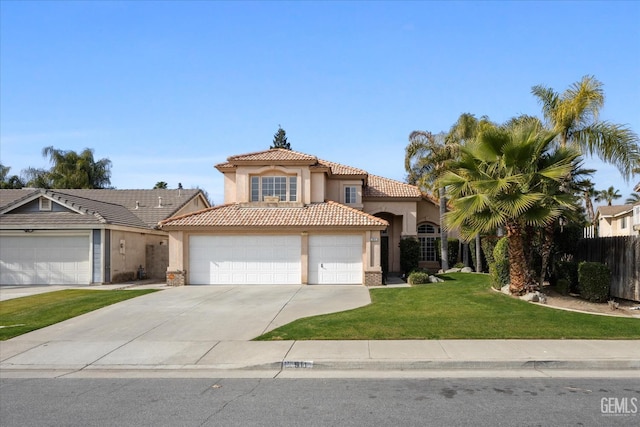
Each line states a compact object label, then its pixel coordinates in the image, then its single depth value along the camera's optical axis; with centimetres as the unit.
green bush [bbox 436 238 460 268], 2930
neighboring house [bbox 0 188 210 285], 2227
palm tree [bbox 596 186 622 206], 6444
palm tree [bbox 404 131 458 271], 2592
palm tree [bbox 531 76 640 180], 1516
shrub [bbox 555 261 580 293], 1574
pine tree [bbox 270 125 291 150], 6556
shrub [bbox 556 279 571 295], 1555
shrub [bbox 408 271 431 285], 2041
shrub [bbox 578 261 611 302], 1438
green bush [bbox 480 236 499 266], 2131
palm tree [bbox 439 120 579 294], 1406
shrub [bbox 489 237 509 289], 1636
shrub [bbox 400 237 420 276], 2514
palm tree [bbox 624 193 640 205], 5719
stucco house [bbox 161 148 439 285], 2105
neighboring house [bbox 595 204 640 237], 3907
